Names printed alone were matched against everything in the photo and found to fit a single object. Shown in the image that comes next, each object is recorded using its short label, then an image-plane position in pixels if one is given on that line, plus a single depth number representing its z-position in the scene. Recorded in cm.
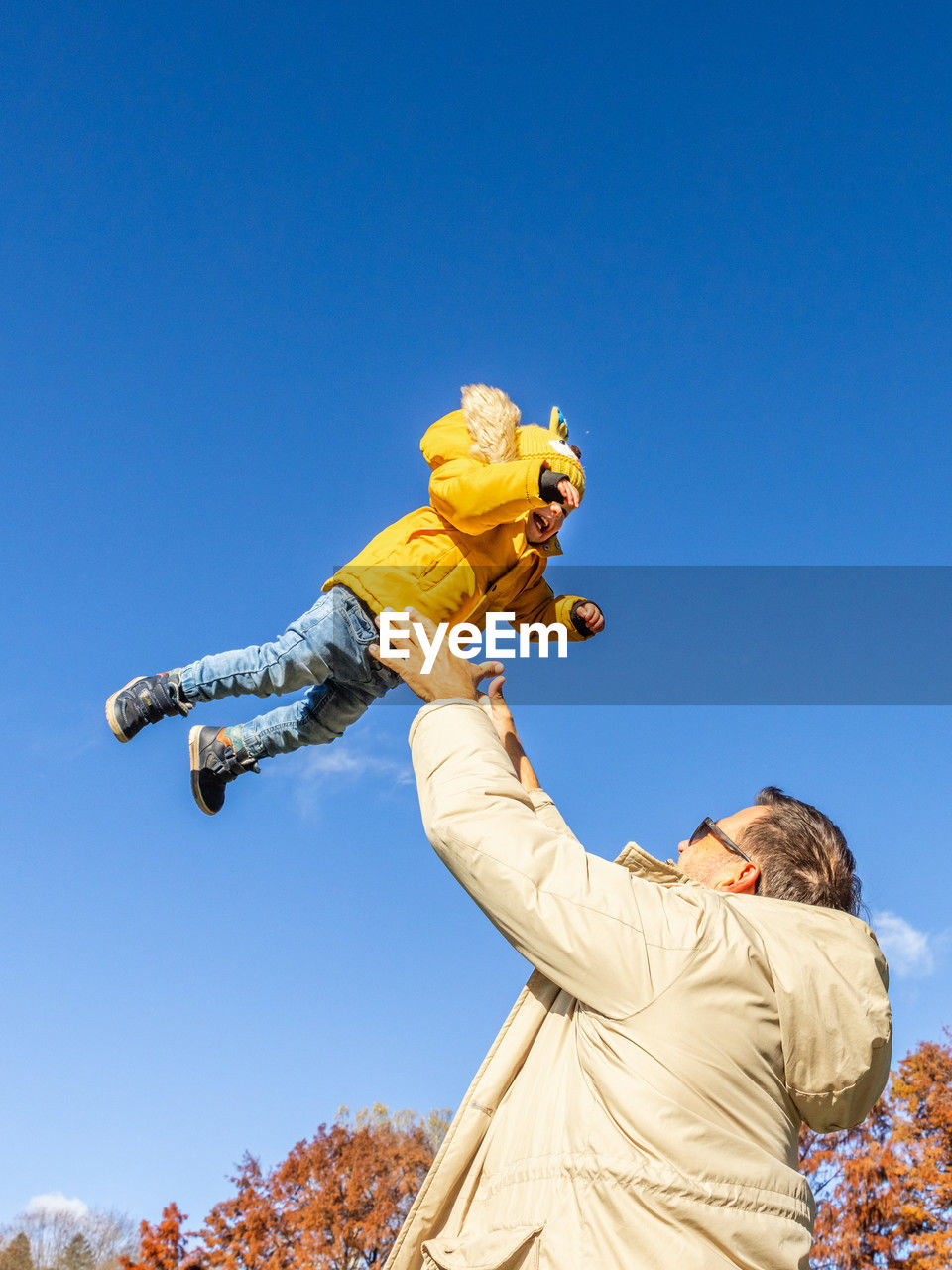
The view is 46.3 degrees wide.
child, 439
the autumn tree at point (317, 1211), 1992
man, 202
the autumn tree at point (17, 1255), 2466
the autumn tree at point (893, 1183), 1694
